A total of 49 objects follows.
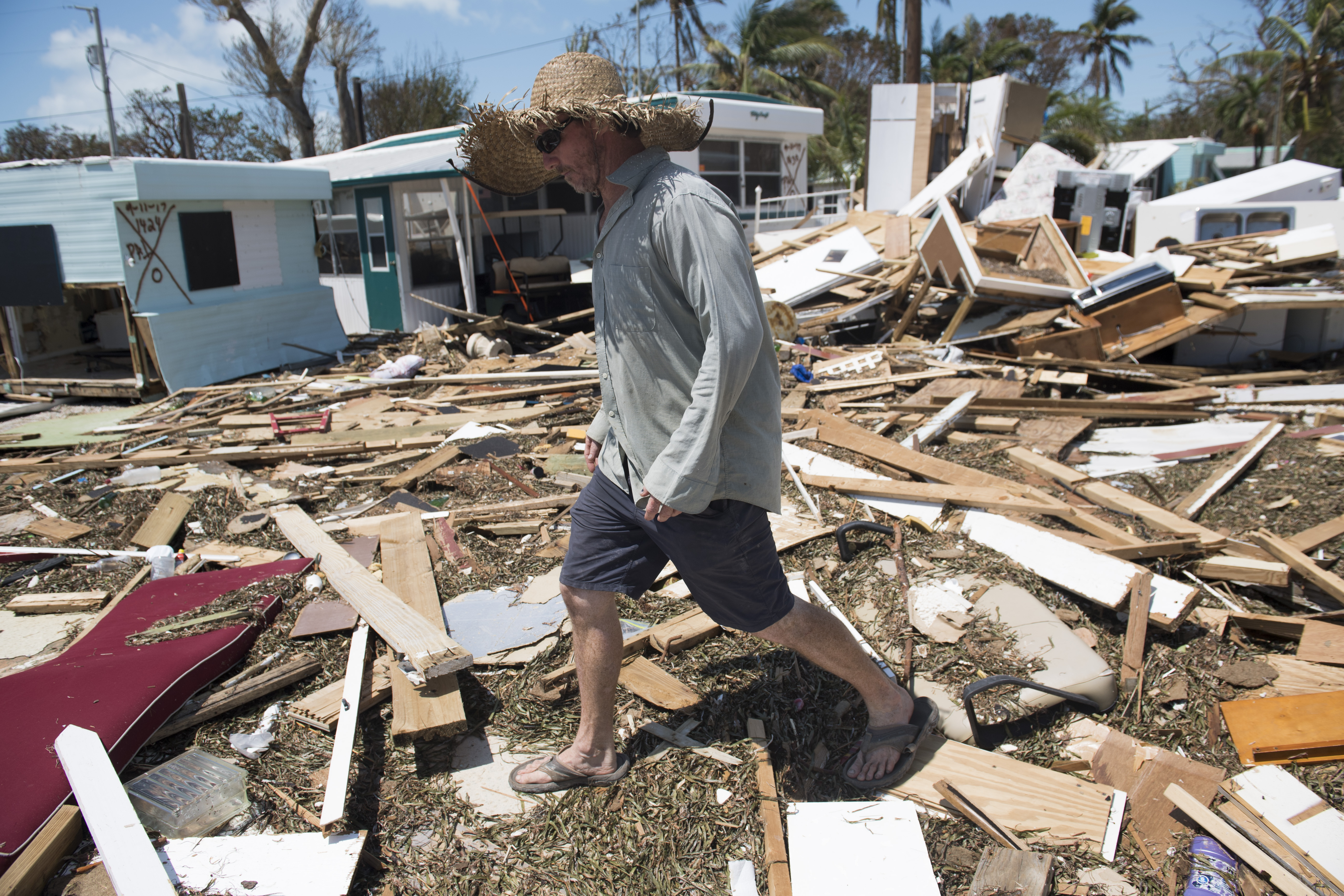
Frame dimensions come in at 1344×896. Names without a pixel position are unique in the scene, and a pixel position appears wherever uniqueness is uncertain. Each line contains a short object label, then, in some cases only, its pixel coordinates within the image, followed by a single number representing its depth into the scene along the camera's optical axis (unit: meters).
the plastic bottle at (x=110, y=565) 4.42
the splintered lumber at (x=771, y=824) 2.15
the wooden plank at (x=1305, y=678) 2.84
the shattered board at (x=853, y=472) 4.36
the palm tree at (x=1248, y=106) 32.94
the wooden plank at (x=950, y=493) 4.25
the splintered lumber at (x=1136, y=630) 2.94
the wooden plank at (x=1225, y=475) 4.57
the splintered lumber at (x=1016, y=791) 2.32
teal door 13.87
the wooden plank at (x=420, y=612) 2.67
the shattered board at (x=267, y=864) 2.14
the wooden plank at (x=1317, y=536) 3.94
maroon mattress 2.29
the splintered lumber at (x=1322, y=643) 2.97
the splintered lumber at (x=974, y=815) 2.26
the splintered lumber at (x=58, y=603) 3.96
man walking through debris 1.99
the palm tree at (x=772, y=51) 29.08
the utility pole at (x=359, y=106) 22.95
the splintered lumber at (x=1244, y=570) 3.53
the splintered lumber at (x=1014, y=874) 2.07
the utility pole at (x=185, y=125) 21.41
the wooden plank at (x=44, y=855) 2.05
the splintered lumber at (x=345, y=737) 2.28
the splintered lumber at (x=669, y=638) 3.06
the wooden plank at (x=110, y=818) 2.06
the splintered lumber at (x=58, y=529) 4.89
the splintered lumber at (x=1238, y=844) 2.06
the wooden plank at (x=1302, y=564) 3.44
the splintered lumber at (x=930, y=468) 4.06
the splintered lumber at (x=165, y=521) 4.72
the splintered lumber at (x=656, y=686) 2.92
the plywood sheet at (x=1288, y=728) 2.50
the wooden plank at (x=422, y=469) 5.51
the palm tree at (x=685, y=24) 33.69
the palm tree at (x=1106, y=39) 44.59
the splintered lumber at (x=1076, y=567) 3.15
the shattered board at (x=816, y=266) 11.03
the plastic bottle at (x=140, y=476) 6.00
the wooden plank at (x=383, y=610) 2.87
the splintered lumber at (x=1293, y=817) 2.14
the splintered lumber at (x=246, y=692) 2.81
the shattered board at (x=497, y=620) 3.39
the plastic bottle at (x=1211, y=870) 2.10
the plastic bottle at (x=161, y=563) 4.20
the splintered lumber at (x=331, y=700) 2.88
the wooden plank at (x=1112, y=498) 4.02
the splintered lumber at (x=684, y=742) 2.66
